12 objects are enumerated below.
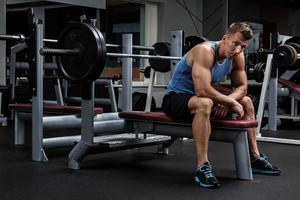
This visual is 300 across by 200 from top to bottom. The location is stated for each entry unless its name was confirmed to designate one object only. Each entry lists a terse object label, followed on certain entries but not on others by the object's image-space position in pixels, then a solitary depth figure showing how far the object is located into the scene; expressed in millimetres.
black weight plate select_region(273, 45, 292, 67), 4211
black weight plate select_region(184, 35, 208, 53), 3749
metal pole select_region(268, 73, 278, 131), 4934
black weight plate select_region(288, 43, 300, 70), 4295
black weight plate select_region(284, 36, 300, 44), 4996
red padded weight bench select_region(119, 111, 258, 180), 2459
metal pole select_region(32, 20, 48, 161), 3020
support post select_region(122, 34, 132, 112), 3381
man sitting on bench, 2404
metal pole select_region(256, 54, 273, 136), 4262
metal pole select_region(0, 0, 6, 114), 5918
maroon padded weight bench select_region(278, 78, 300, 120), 5284
